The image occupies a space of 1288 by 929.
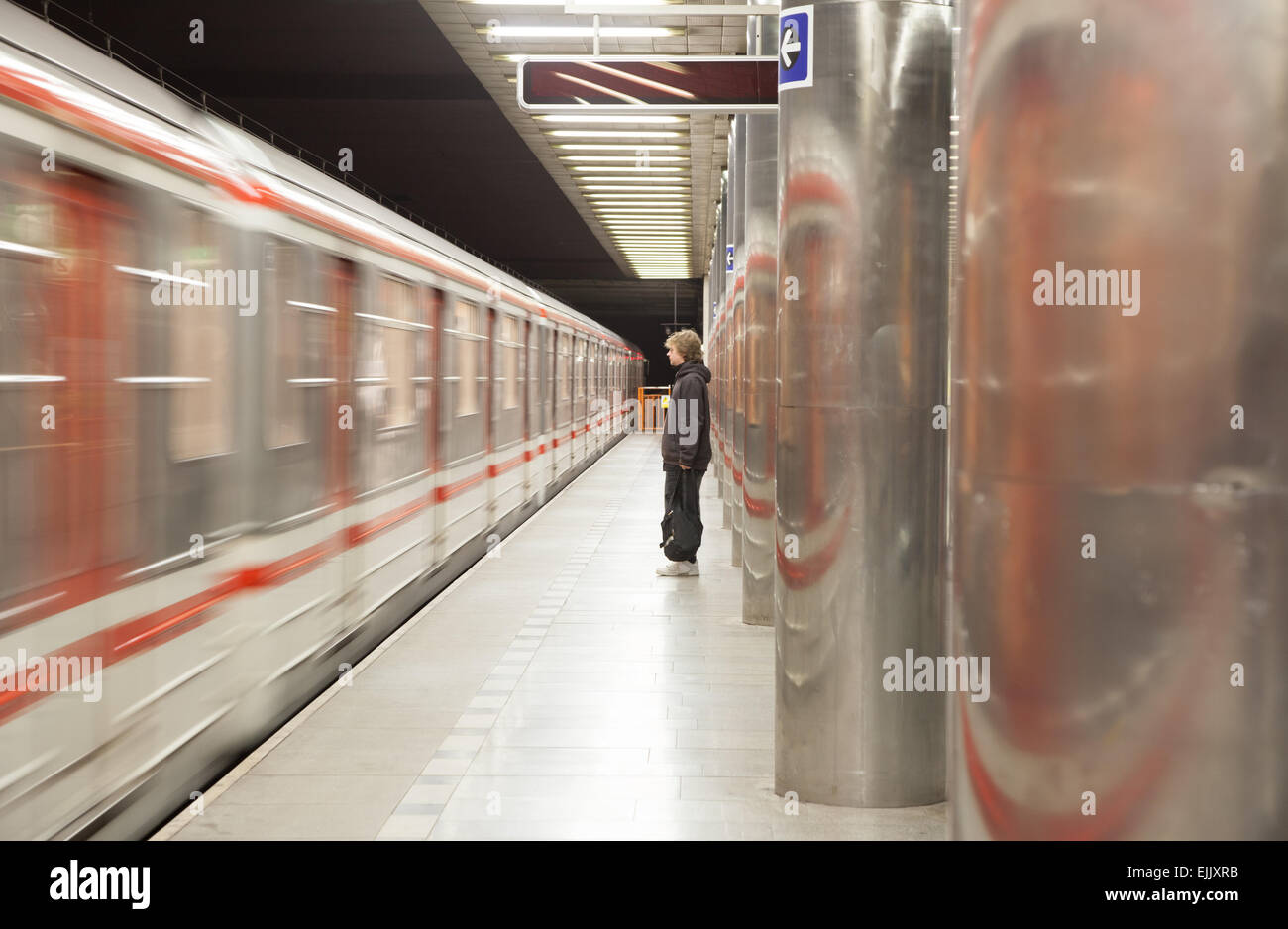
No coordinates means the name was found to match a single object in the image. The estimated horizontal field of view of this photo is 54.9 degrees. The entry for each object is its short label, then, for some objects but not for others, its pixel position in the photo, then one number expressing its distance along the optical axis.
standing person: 9.99
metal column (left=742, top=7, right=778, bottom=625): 9.09
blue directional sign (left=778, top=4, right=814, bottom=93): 4.68
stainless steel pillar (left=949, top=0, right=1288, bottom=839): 2.10
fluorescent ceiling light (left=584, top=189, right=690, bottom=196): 23.03
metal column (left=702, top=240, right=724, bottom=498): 21.12
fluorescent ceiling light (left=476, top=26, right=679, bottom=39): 11.75
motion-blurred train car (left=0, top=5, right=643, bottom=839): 3.48
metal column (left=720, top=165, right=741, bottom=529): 14.23
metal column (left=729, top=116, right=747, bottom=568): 11.21
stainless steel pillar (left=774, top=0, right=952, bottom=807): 4.66
